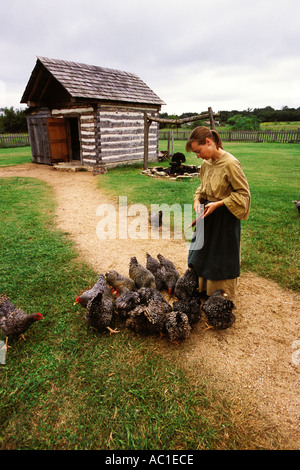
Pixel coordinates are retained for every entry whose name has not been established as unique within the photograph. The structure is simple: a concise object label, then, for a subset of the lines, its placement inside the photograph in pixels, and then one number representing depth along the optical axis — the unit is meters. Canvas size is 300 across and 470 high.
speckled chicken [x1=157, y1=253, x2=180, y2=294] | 4.06
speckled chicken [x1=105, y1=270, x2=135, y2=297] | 3.95
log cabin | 13.70
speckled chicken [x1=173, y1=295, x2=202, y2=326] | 3.35
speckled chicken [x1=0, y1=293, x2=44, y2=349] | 3.04
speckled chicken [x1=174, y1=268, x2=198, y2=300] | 3.78
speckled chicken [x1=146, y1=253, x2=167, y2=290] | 4.20
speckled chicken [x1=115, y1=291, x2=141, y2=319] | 3.36
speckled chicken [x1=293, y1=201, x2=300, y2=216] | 7.13
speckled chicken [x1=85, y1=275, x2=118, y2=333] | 3.15
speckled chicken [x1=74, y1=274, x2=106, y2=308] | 3.53
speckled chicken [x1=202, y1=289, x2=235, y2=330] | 3.22
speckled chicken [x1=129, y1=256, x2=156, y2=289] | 3.99
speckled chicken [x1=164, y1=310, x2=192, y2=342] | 3.05
